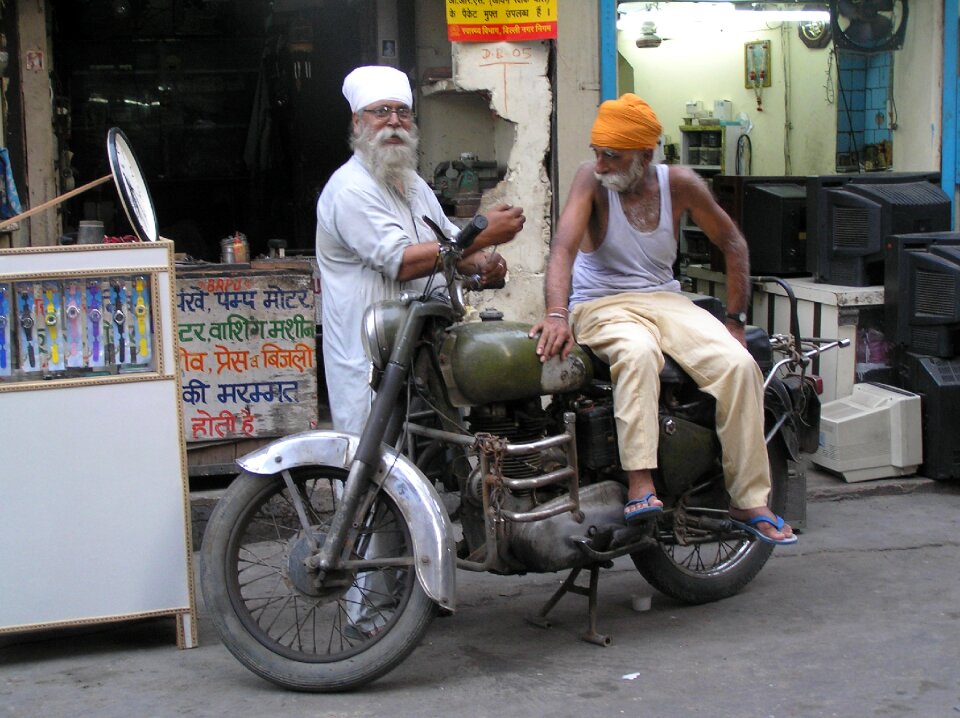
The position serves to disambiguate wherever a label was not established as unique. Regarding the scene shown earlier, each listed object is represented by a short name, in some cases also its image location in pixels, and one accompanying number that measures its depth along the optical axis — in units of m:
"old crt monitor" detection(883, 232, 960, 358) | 5.91
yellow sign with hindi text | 5.96
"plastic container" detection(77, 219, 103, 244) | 4.71
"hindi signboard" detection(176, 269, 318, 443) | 5.44
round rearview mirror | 4.04
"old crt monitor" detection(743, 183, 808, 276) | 6.99
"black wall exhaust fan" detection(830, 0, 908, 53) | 7.06
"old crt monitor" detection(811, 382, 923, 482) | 6.01
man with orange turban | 3.97
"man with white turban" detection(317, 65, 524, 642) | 4.02
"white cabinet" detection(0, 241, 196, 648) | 3.97
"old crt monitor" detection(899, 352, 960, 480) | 5.95
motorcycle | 3.71
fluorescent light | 10.23
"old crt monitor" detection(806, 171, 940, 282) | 6.62
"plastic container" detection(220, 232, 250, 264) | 5.79
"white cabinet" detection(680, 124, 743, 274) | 11.43
